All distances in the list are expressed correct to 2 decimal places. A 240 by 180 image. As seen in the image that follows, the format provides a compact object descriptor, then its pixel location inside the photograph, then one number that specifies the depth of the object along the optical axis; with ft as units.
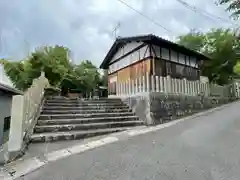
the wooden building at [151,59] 28.48
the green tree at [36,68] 38.26
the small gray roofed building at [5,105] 21.53
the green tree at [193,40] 48.52
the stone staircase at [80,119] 13.23
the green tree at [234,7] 20.98
